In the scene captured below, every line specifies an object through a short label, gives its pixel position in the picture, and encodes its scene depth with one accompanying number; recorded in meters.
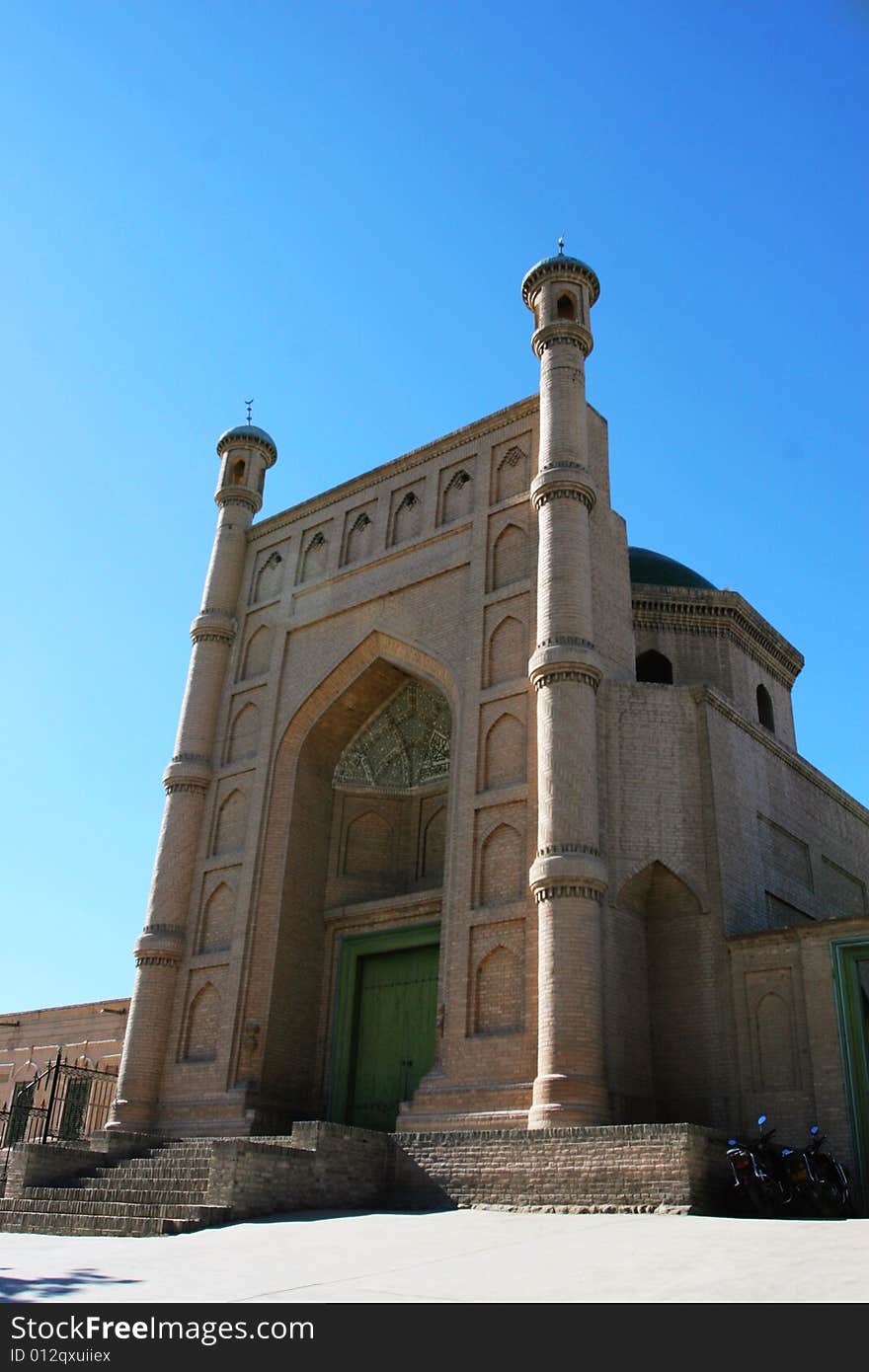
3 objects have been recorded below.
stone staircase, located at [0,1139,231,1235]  8.84
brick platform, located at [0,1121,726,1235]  8.62
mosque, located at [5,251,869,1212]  10.70
